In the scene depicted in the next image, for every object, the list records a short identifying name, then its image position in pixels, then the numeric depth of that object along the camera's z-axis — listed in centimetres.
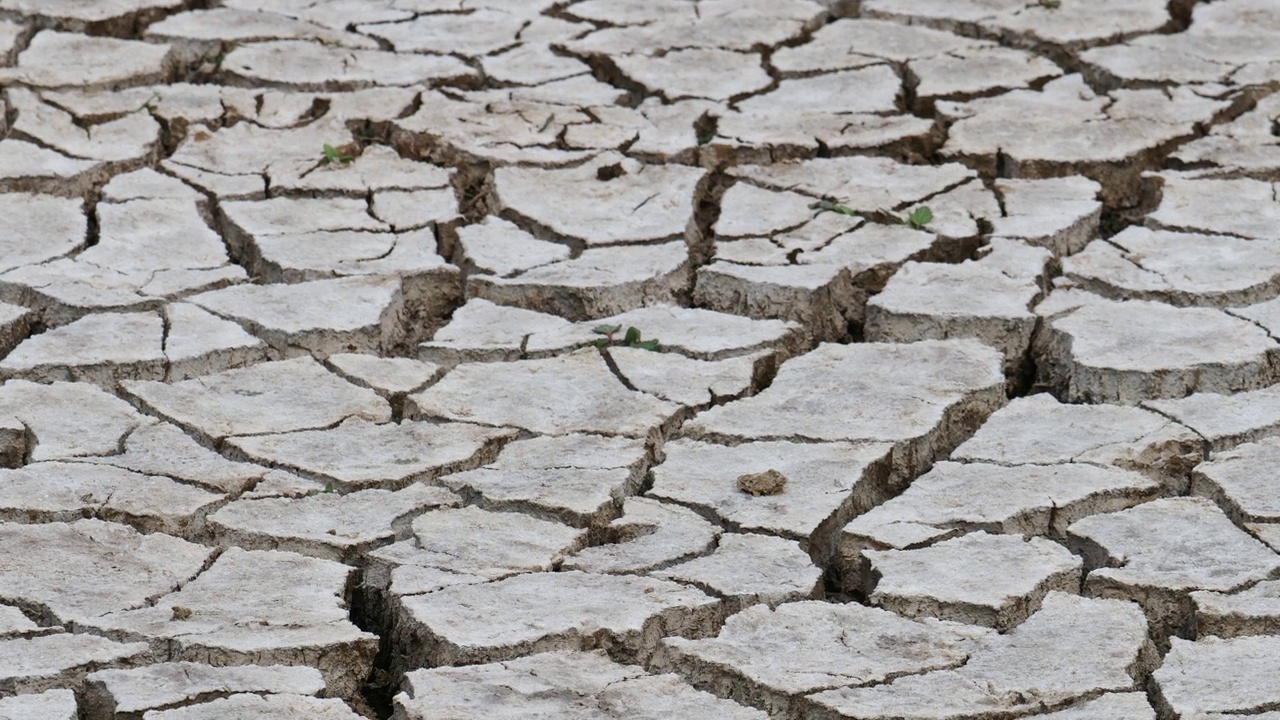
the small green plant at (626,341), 732
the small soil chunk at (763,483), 615
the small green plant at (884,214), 834
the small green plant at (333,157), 906
